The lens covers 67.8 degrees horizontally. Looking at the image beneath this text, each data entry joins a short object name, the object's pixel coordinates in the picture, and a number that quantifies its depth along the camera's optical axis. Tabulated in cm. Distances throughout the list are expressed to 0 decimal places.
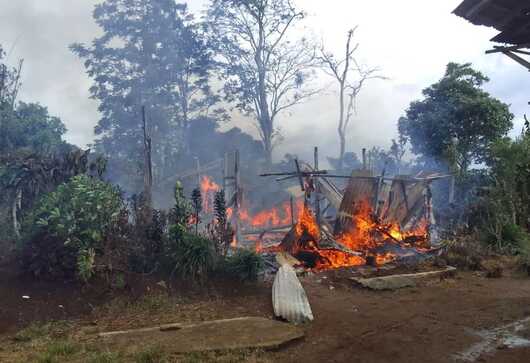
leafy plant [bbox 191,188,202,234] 982
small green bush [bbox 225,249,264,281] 877
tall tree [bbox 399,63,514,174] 1792
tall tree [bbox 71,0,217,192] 3353
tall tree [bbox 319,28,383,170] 3403
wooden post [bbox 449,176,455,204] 1588
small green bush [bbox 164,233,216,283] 860
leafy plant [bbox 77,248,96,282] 760
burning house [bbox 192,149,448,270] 1188
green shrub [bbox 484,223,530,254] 1201
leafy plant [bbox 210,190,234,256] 945
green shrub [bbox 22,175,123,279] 781
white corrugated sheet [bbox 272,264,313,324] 708
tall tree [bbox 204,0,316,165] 3203
